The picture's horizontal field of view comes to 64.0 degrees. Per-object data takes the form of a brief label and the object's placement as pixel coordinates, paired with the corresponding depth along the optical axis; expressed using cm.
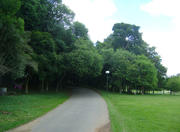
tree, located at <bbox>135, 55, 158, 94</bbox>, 2525
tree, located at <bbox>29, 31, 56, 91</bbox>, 1565
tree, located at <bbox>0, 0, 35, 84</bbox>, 1007
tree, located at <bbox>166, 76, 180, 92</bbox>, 3216
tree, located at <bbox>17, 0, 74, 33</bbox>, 1535
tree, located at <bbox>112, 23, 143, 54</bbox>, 3803
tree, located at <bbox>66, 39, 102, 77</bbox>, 1771
